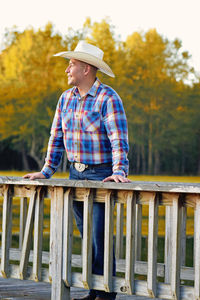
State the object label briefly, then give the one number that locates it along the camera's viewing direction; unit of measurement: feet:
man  20.03
